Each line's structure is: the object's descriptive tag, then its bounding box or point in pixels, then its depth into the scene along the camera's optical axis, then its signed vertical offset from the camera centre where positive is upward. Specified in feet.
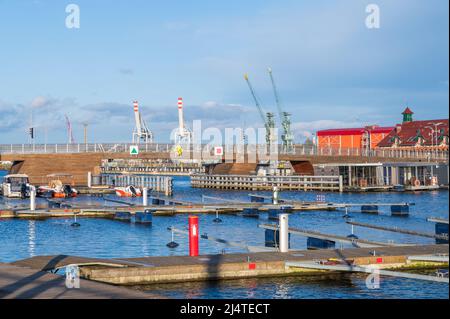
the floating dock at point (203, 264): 107.24 -14.14
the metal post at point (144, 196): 250.98 -8.21
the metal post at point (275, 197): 269.23 -9.57
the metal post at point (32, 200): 242.21 -8.59
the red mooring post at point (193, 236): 117.39 -10.50
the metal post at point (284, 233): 121.90 -10.41
